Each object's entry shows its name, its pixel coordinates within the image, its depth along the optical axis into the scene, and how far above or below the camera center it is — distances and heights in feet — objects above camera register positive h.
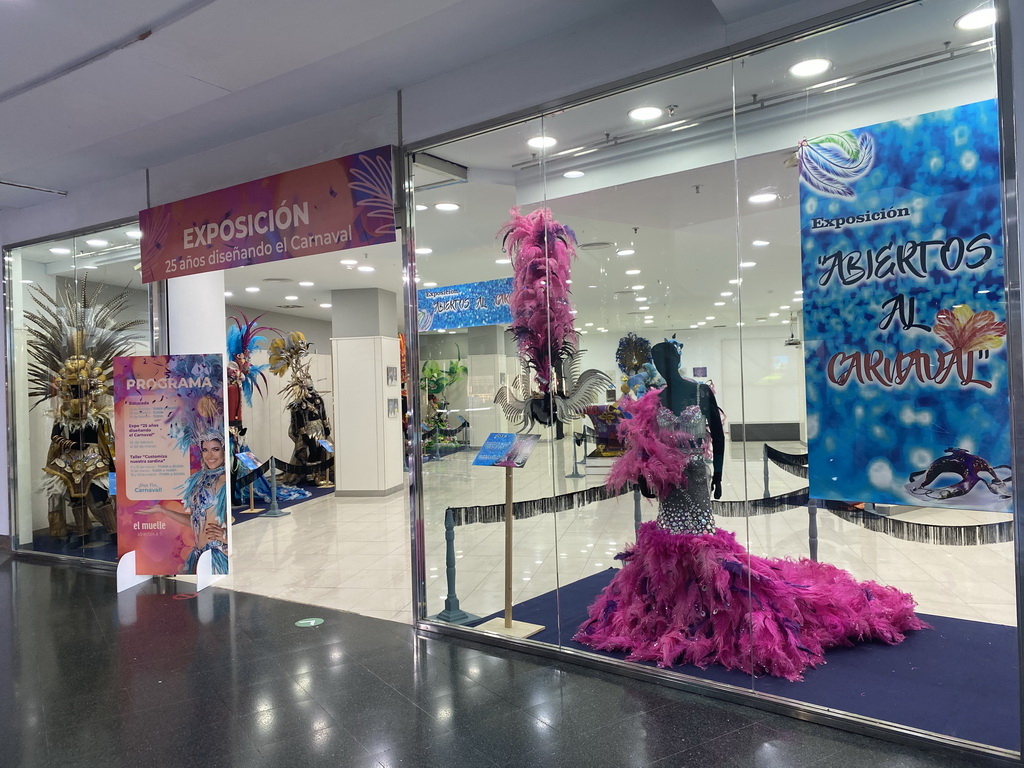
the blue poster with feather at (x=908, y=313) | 9.12 +0.89
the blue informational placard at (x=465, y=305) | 13.61 +1.69
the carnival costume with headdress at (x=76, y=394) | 21.44 +0.25
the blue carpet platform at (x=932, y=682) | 9.28 -4.50
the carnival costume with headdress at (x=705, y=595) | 11.35 -3.54
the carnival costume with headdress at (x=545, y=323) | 12.92 +1.21
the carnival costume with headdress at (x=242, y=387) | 33.24 +0.47
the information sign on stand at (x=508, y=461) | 13.35 -1.38
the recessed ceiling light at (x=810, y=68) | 10.10 +4.52
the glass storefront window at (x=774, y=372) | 9.39 +0.16
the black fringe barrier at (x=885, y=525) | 9.34 -2.10
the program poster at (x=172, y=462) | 17.93 -1.61
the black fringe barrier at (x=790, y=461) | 10.64 -1.23
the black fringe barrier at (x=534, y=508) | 12.86 -2.33
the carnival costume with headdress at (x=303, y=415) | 37.47 -1.07
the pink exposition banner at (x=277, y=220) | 14.85 +4.12
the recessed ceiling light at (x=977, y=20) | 8.94 +4.57
